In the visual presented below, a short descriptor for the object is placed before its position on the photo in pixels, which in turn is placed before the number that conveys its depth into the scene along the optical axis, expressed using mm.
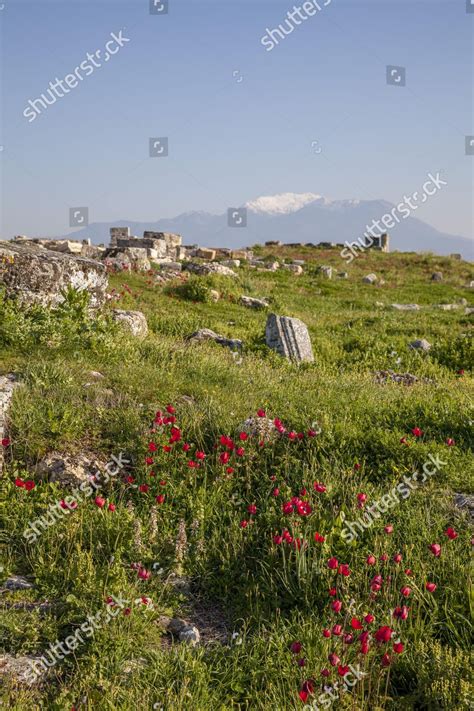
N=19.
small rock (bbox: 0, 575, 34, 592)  4922
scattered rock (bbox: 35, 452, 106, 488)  6176
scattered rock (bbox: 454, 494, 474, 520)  5535
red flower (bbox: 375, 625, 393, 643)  3439
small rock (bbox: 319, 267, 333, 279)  29686
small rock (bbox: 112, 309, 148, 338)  11377
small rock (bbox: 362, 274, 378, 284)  29438
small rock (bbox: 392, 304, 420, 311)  22562
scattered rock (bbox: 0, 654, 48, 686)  3994
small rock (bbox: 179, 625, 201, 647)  4449
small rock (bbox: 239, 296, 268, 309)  19094
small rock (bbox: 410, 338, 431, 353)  14219
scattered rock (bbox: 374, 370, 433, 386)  11119
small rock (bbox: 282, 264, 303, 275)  29906
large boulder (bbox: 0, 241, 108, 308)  9953
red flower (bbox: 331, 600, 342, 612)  3742
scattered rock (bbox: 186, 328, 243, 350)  13025
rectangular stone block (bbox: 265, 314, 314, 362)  12688
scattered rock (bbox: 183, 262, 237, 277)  22872
